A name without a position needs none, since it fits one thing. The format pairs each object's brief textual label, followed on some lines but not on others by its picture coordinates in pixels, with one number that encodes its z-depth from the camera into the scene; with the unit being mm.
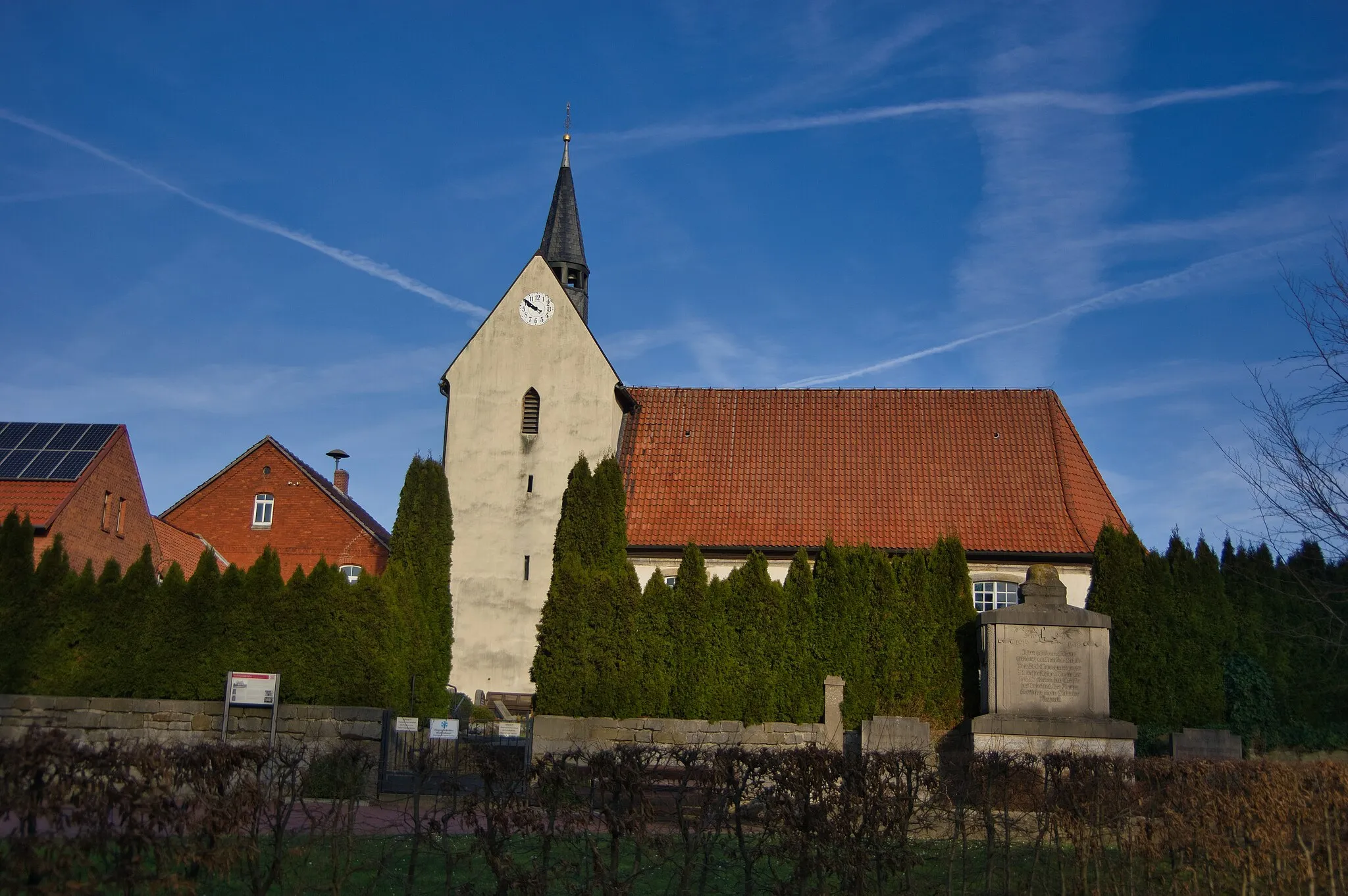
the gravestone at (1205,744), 19578
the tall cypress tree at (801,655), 21453
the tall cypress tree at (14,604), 17578
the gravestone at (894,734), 15156
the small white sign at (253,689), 17094
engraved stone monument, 19359
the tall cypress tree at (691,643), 21266
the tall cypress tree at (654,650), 20766
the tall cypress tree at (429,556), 23734
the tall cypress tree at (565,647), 20078
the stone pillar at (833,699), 19797
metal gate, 9984
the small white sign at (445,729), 17609
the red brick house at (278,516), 34000
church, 26266
